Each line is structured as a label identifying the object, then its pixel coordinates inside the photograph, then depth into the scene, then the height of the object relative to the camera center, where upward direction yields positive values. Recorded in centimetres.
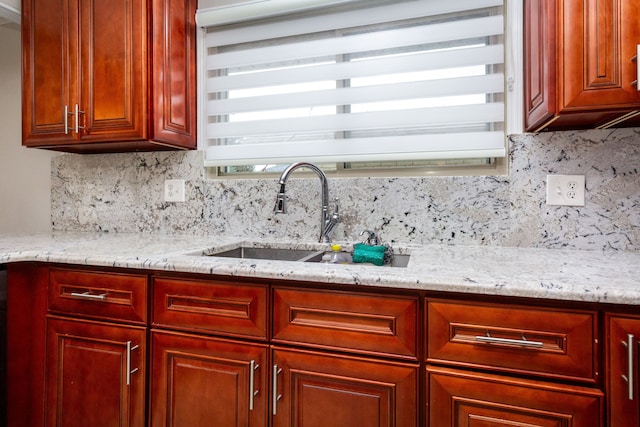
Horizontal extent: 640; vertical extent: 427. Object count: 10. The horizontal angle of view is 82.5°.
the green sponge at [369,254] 138 -17
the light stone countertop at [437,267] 83 -16
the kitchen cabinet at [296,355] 82 -39
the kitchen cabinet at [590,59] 102 +44
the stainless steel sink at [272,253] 153 -19
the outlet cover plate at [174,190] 188 +11
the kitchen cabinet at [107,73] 159 +63
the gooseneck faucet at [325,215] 155 -2
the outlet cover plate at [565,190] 138 +8
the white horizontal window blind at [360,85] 151 +58
